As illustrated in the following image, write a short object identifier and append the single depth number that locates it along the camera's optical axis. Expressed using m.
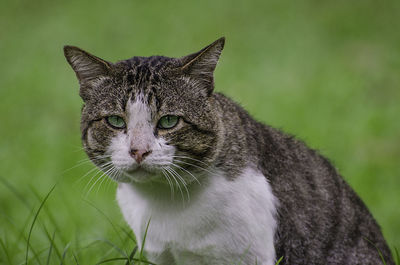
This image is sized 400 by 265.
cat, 5.51
